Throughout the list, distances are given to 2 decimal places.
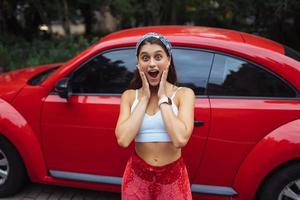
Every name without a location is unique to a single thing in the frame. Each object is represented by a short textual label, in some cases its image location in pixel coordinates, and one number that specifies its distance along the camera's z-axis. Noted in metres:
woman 1.68
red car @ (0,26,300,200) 2.40
